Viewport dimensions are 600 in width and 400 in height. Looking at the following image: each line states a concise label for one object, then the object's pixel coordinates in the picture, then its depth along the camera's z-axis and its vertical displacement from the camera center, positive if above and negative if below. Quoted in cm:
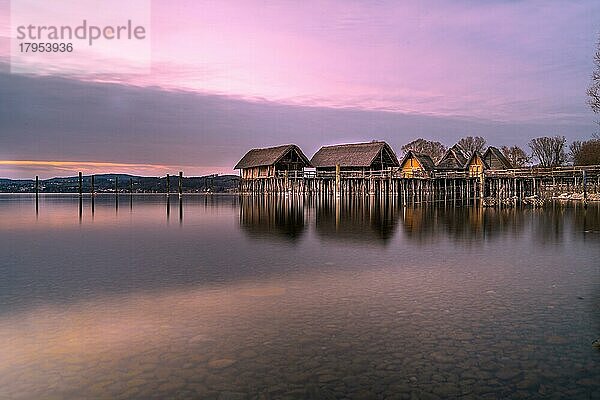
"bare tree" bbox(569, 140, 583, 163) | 8247 +856
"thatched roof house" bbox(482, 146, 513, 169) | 5588 +456
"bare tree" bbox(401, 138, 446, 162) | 8862 +971
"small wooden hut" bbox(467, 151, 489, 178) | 5631 +427
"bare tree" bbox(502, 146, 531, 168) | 8261 +759
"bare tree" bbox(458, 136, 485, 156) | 8819 +1006
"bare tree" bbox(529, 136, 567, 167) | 8188 +804
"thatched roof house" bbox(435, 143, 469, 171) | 5712 +445
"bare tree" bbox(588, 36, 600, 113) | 3184 +653
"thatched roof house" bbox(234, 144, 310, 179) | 6166 +543
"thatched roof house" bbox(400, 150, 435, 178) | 5239 +412
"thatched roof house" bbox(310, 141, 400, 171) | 5684 +531
